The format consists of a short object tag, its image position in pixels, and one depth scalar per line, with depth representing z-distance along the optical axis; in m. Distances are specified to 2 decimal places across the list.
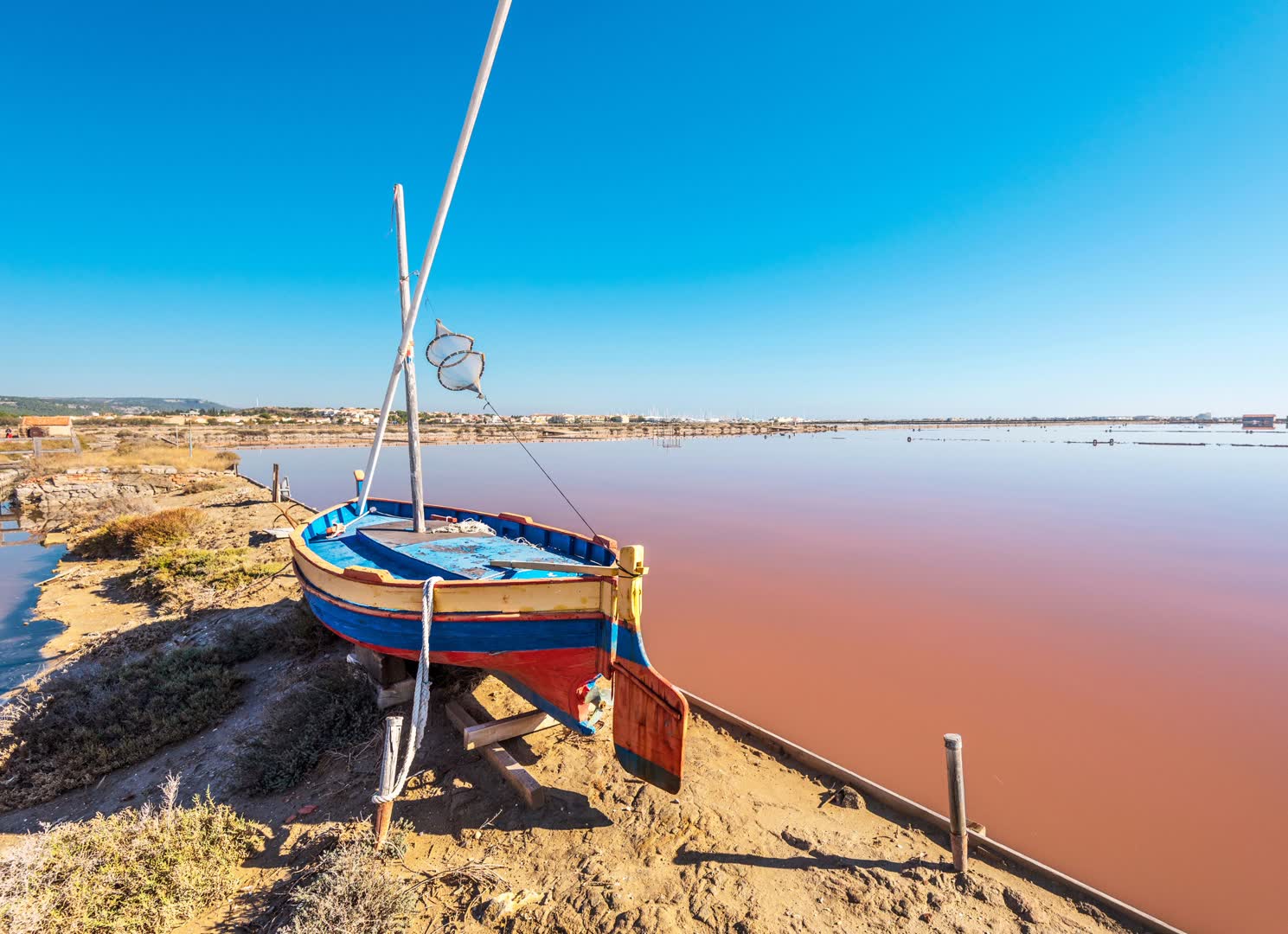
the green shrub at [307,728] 5.20
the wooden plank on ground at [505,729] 5.20
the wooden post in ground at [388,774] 4.19
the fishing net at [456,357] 7.45
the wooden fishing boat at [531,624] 4.67
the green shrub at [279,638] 7.56
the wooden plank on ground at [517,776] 4.67
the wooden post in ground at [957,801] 3.94
